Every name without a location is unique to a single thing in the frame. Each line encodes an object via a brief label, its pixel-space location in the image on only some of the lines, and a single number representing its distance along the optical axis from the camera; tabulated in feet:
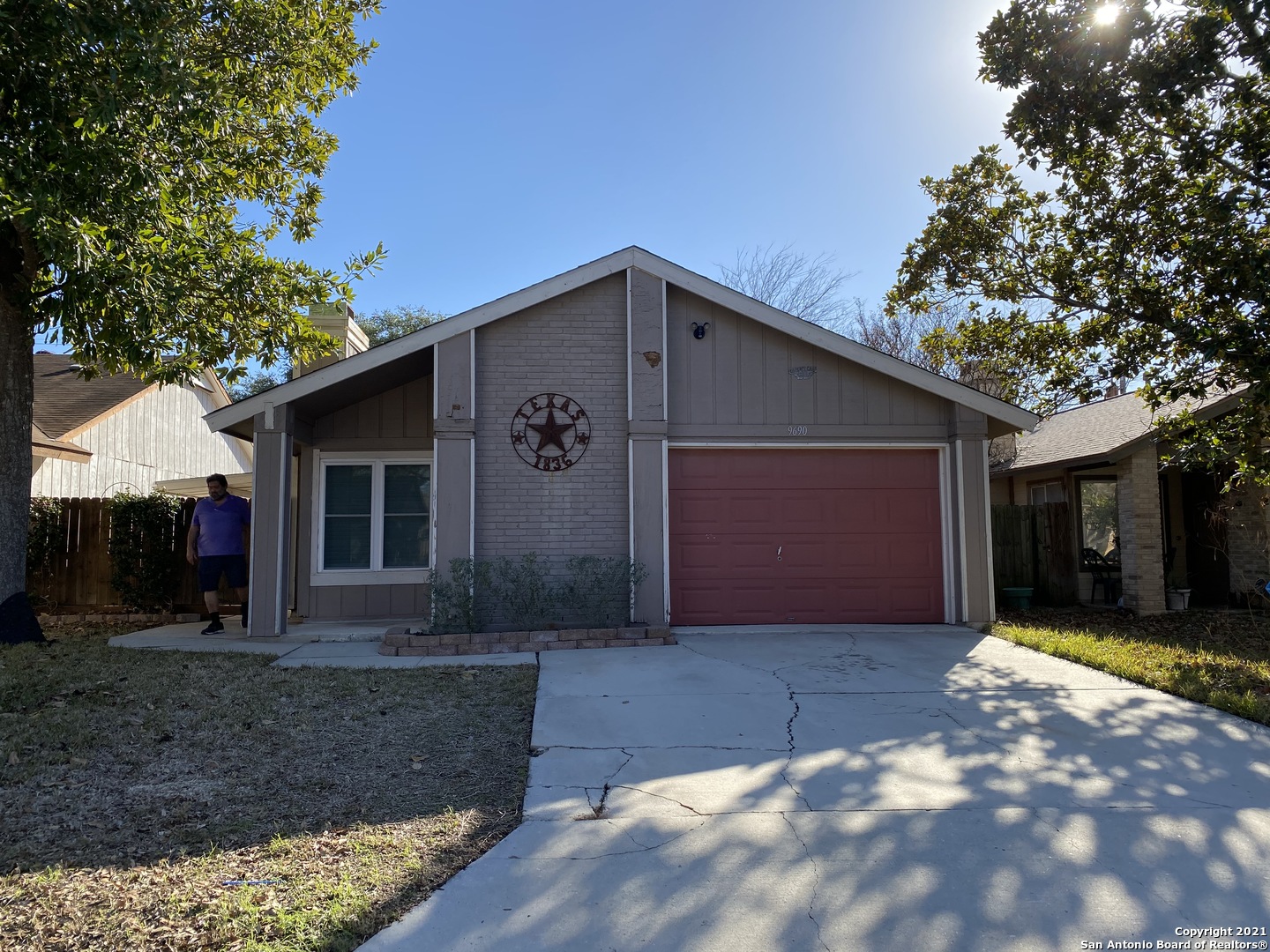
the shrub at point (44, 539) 35.91
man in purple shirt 32.32
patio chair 44.09
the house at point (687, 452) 30.04
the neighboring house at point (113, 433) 50.85
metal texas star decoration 30.68
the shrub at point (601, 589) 29.43
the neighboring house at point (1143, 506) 38.17
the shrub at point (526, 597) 28.99
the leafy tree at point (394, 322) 133.18
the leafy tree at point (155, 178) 22.85
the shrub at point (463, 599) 28.14
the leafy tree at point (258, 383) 123.54
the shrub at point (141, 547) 35.58
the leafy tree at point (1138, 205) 26.53
